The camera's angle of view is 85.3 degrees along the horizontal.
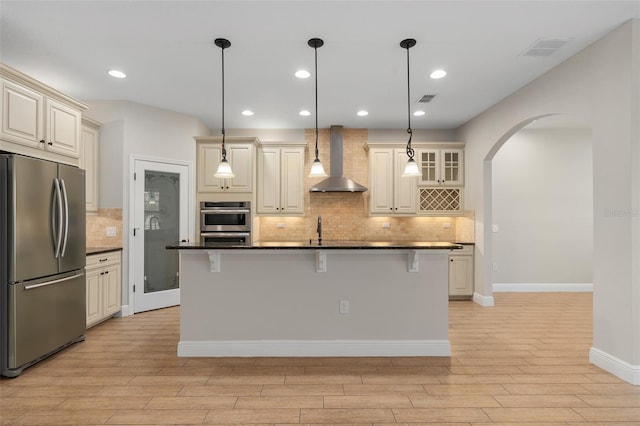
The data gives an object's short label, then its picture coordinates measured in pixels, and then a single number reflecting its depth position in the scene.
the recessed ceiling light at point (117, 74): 3.87
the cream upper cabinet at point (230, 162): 5.53
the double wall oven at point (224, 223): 5.46
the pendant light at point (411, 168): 3.55
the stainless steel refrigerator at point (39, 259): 2.86
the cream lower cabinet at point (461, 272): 5.61
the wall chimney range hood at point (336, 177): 5.52
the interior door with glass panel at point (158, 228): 4.90
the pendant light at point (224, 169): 3.52
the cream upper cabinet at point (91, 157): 4.52
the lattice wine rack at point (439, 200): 6.01
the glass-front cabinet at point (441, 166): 5.97
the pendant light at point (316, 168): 3.44
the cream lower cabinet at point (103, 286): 4.07
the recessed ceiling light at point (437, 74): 3.87
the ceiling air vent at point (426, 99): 4.66
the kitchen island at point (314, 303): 3.34
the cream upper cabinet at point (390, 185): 5.95
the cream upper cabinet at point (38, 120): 2.99
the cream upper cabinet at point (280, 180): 5.88
